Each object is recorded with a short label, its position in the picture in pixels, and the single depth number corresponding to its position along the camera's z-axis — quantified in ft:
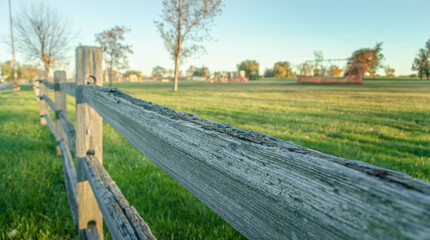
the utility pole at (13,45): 85.46
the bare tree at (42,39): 91.61
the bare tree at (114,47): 117.39
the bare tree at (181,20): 84.16
